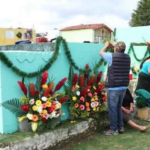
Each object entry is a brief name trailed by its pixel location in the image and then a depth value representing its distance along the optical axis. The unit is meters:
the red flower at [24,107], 3.31
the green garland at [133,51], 8.48
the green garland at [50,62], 3.22
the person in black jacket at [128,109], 4.31
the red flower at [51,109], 3.42
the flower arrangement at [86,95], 4.03
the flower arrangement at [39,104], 3.35
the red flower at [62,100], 3.69
